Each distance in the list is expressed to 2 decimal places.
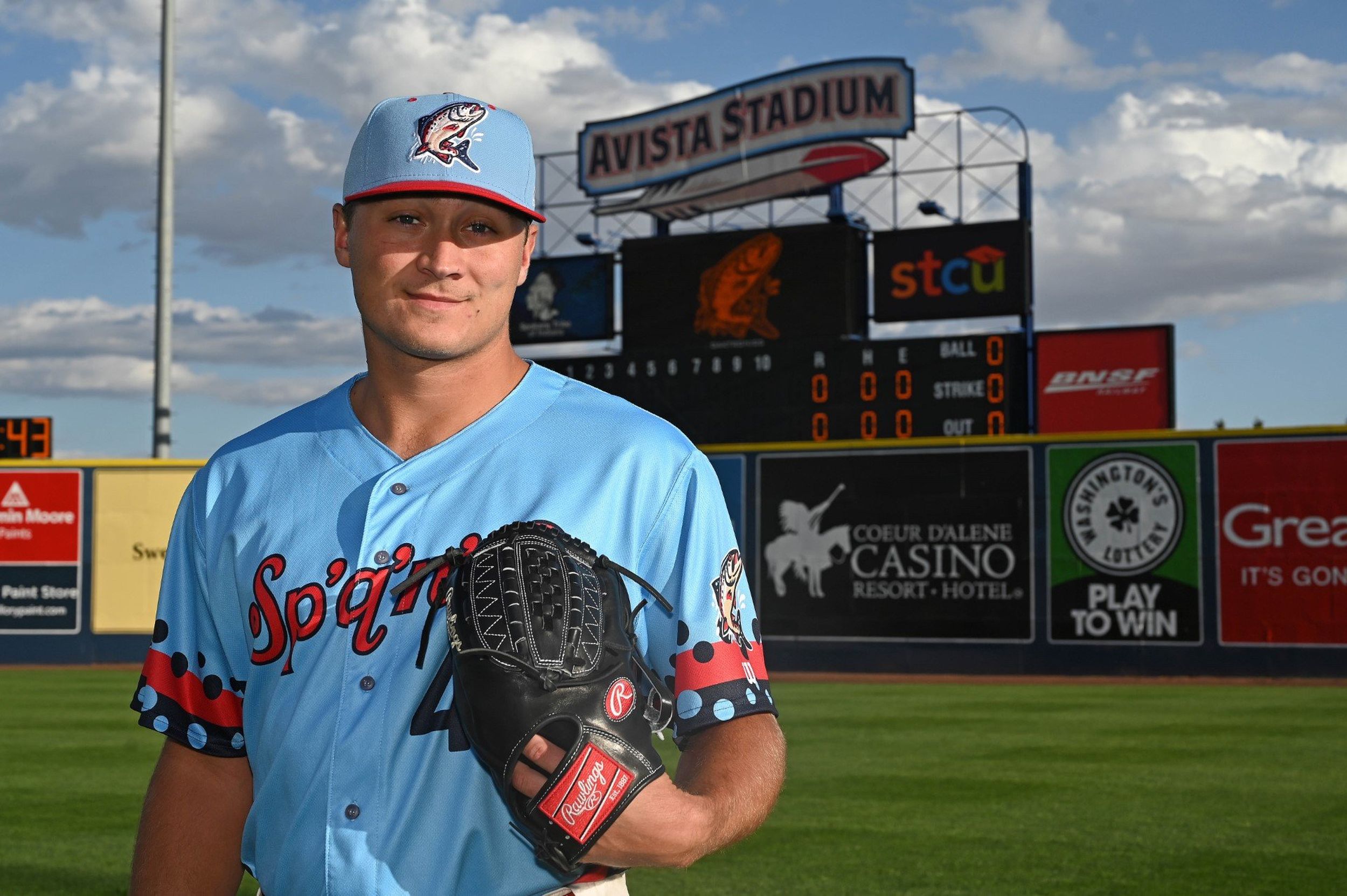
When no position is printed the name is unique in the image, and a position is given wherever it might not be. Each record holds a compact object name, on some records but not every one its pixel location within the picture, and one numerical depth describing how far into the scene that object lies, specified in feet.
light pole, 65.36
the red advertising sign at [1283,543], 54.54
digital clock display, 79.41
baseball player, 5.99
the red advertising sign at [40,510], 66.49
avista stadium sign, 72.18
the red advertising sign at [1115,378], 73.15
